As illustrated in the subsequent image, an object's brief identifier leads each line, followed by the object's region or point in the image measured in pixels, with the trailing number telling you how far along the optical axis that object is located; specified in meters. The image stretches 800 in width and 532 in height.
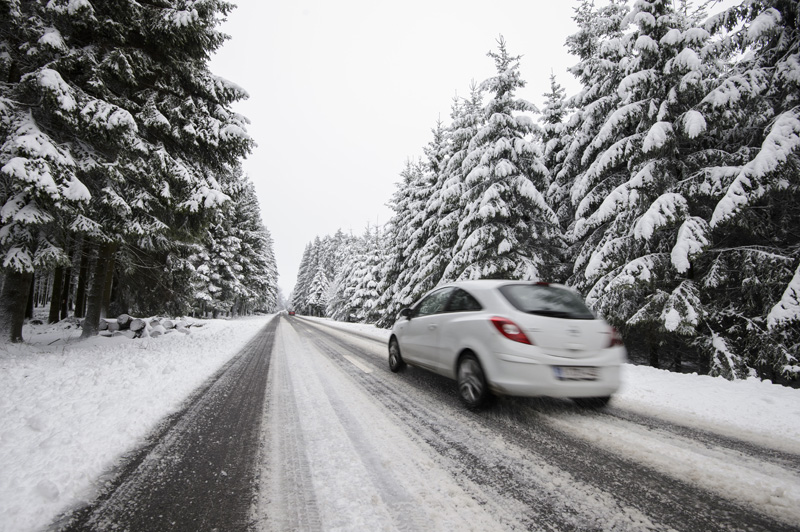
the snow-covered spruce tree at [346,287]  36.72
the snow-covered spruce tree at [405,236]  18.56
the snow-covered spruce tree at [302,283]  72.26
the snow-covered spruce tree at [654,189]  7.56
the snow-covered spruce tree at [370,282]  28.40
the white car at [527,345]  3.53
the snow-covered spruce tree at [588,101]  10.54
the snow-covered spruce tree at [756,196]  6.17
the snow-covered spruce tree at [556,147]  13.67
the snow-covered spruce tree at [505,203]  12.14
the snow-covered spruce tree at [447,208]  14.68
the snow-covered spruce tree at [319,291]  58.62
